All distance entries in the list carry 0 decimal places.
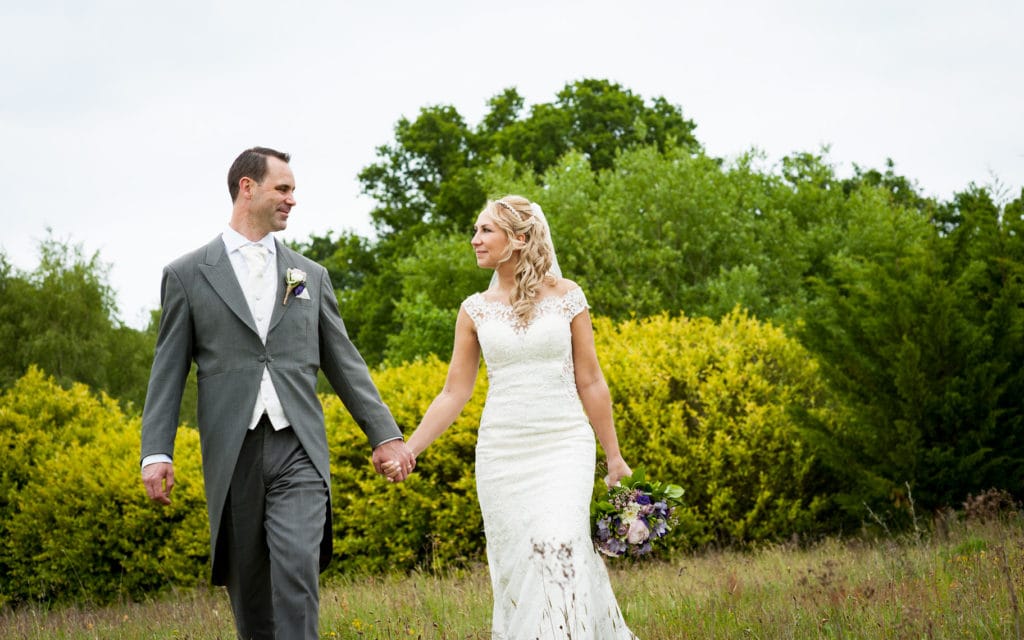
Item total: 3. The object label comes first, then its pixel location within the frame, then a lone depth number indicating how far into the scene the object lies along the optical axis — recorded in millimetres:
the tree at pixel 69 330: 26500
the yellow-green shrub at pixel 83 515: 10805
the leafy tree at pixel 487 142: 29938
